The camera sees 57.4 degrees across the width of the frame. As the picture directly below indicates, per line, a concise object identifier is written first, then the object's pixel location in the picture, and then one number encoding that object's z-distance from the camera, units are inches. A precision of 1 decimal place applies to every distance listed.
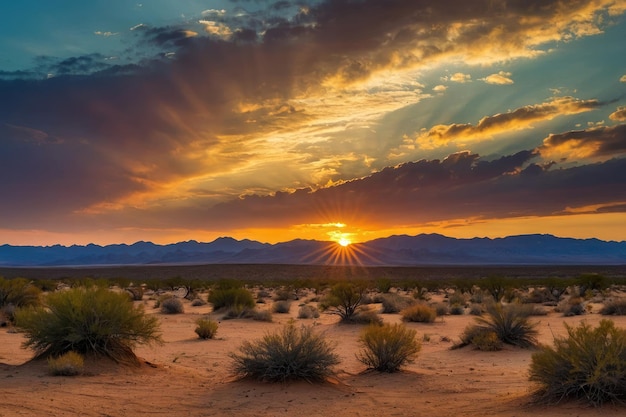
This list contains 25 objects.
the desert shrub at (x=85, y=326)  563.2
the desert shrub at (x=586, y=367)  395.9
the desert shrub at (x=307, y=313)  1203.2
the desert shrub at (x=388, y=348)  572.1
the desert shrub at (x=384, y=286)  2075.3
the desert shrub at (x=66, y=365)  509.4
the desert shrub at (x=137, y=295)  1733.5
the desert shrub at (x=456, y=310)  1284.4
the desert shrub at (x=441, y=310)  1267.2
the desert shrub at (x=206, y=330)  850.8
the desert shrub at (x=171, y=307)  1289.4
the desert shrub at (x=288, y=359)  508.7
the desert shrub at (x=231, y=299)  1269.7
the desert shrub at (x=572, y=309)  1182.9
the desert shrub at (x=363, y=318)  1043.9
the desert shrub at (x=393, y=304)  1323.8
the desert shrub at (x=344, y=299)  1080.2
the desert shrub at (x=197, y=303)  1542.6
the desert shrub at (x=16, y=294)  1062.9
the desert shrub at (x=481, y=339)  717.9
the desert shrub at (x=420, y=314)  1089.0
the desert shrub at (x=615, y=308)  1147.3
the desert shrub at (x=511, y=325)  753.6
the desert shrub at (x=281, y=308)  1326.3
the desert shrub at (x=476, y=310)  1241.3
